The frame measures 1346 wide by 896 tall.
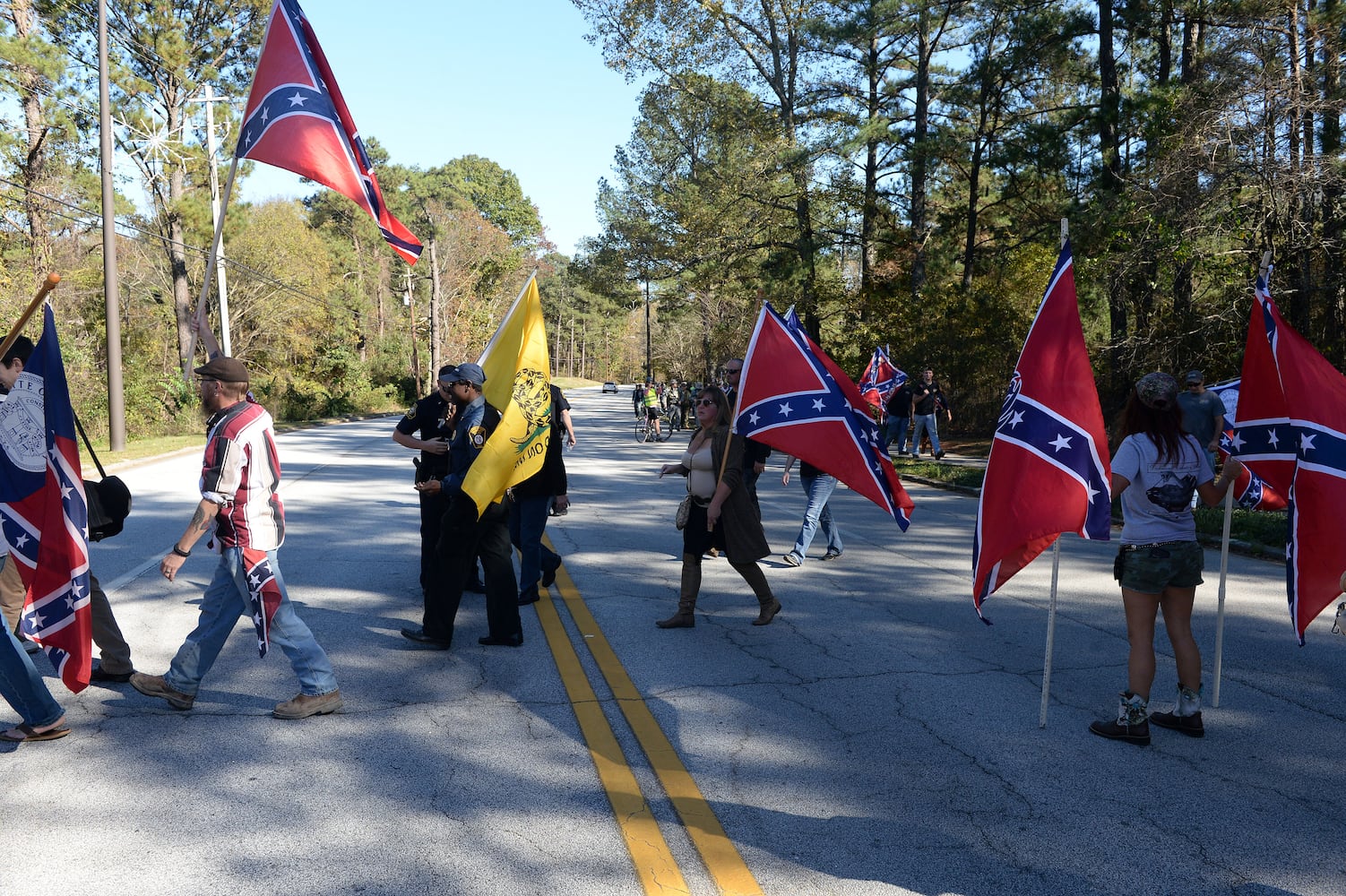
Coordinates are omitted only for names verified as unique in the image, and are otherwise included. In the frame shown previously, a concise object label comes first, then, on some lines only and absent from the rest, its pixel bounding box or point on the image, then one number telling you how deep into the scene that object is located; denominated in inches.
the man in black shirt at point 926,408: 861.8
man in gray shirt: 394.9
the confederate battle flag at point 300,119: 326.6
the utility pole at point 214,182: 1231.5
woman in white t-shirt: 200.1
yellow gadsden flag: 257.6
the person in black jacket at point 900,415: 888.9
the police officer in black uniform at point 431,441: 299.1
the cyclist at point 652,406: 1149.7
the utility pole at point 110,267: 875.4
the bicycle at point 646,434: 1180.5
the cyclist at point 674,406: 1422.2
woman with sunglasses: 286.5
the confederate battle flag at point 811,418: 270.1
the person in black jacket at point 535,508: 312.0
